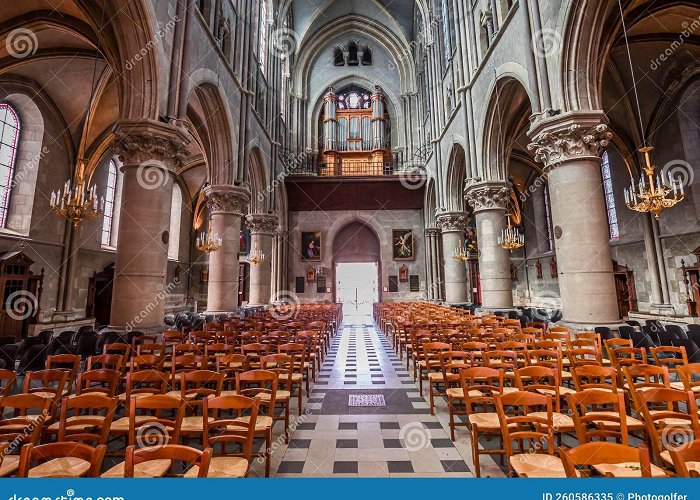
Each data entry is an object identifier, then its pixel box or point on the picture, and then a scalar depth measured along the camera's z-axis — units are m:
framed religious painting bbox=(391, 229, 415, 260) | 24.55
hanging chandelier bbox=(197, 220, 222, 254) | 11.44
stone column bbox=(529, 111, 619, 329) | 7.48
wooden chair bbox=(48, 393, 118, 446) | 2.67
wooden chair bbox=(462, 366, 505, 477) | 3.13
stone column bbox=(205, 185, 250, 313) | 12.66
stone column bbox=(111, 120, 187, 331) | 7.68
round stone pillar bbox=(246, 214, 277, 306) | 18.16
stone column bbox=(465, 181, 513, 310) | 12.52
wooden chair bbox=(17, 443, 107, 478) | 1.91
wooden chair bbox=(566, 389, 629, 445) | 2.61
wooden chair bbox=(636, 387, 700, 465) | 2.69
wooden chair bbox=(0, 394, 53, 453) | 2.79
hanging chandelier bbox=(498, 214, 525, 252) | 11.51
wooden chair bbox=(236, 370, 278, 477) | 3.19
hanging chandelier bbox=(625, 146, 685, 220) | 6.58
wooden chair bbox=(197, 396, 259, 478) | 2.60
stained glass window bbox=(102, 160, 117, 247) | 16.92
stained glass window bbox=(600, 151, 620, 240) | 16.36
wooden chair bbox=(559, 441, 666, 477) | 1.97
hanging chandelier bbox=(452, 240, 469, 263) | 16.28
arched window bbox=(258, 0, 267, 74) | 18.51
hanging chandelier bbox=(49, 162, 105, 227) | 7.09
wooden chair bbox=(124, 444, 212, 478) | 1.93
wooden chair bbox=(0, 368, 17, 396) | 3.72
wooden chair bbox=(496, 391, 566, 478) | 2.52
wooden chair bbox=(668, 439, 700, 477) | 1.80
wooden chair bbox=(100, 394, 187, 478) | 2.58
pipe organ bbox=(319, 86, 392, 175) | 27.56
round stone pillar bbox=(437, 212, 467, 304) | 17.23
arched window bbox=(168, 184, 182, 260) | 22.62
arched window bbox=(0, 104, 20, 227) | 12.17
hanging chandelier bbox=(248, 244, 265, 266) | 16.45
